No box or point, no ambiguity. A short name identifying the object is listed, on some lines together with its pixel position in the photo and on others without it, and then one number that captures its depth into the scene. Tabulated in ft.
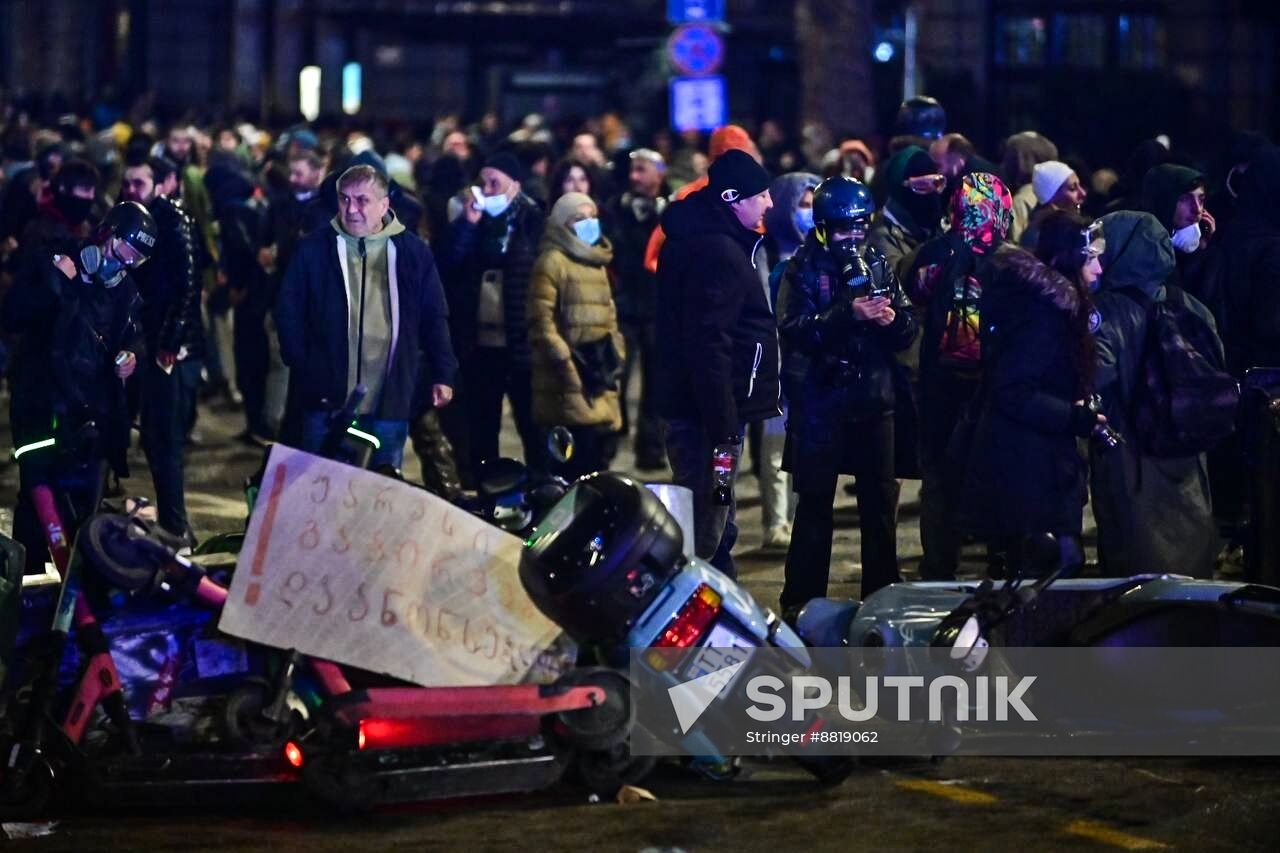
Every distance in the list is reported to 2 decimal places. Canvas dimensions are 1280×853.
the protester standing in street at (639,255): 97.45
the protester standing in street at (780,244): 76.43
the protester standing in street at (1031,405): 56.18
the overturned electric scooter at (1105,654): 51.08
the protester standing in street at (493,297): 82.43
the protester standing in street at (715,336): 61.11
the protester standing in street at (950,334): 64.44
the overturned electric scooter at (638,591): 45.47
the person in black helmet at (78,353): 65.05
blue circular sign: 163.32
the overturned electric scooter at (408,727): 44.88
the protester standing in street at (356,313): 64.54
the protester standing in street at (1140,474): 61.11
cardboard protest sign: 46.96
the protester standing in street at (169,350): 72.90
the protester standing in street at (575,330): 77.25
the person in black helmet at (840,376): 61.72
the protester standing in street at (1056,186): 76.28
